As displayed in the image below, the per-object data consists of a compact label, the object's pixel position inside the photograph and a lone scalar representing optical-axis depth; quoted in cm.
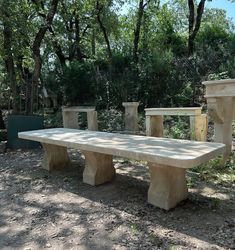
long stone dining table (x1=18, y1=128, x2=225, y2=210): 194
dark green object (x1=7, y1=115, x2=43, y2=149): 436
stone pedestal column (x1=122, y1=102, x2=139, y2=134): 533
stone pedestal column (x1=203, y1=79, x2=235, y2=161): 279
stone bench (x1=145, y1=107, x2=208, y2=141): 387
